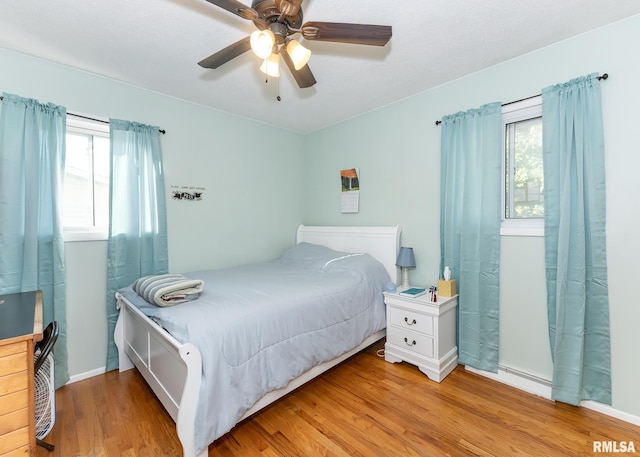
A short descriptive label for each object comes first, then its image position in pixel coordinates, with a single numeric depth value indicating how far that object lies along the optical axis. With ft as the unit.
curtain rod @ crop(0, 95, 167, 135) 7.53
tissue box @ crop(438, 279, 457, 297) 7.88
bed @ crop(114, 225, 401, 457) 4.69
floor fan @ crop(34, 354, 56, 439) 5.50
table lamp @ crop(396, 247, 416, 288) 8.78
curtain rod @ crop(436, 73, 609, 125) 5.99
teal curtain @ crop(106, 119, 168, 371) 7.96
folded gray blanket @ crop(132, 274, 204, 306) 5.80
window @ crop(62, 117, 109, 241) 7.78
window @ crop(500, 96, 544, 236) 7.15
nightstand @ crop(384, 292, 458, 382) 7.44
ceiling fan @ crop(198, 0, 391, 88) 4.32
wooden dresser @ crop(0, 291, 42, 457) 3.87
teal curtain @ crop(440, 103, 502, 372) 7.45
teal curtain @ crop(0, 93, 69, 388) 6.56
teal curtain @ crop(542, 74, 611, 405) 6.06
